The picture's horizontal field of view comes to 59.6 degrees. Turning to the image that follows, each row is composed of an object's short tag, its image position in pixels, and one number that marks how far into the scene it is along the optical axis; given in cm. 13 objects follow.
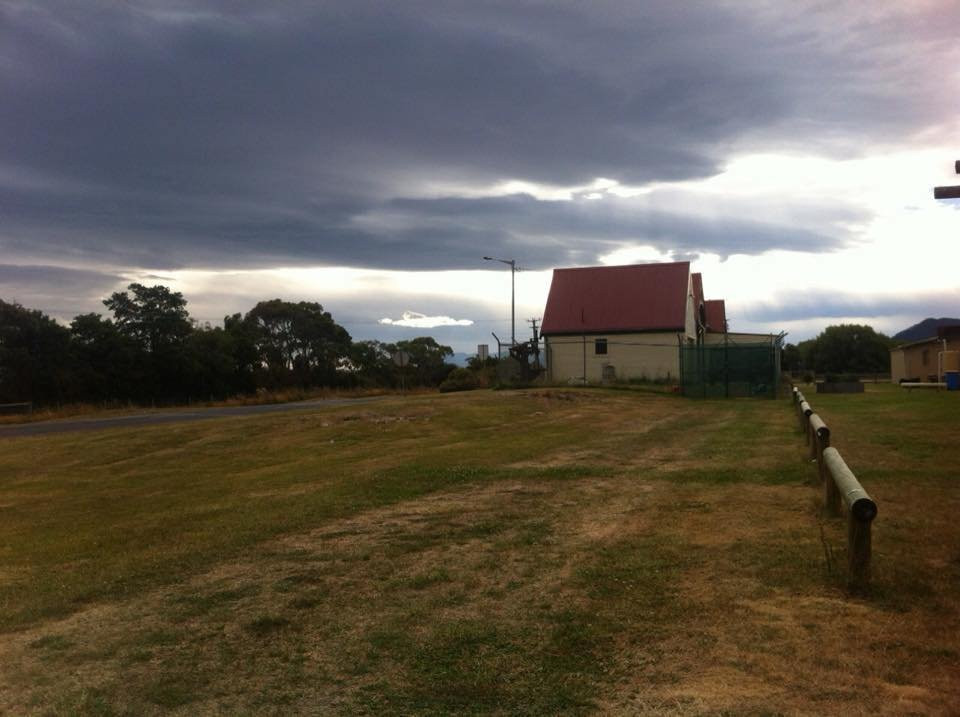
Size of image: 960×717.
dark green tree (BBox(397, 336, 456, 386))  8478
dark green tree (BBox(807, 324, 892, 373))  10004
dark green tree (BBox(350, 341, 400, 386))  7406
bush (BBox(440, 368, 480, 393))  3884
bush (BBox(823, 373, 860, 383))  5782
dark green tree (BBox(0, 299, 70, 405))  4725
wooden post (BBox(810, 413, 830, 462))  921
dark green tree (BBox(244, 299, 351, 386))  7538
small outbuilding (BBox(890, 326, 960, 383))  4013
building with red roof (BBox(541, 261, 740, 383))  4298
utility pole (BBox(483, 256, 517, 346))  4288
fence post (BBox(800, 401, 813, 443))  1297
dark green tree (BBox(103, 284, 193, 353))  5778
